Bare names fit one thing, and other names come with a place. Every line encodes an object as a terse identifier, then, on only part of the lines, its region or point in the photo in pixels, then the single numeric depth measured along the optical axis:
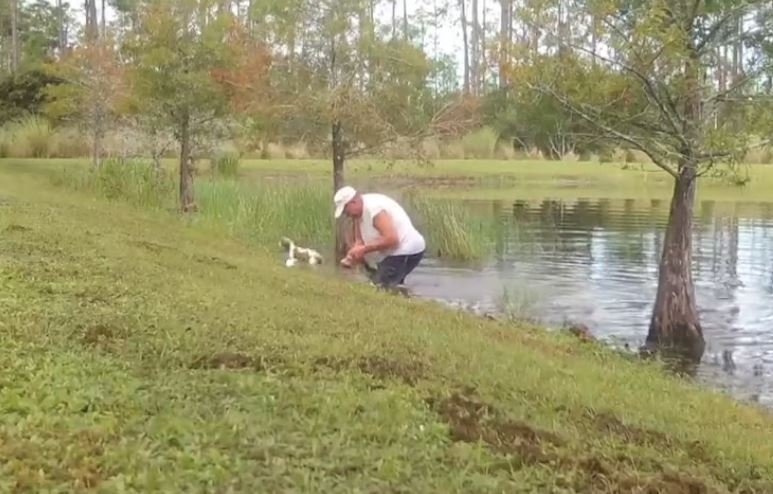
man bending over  11.45
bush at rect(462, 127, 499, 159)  46.22
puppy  15.85
